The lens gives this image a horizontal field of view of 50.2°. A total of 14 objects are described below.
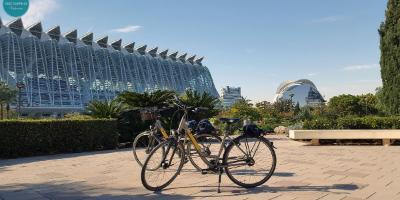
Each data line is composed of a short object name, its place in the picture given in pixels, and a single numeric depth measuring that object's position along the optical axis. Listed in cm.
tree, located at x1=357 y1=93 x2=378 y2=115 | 5078
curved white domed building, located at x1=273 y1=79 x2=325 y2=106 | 11894
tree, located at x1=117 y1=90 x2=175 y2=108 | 1666
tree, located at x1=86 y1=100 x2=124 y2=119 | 1596
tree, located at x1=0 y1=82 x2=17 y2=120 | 5106
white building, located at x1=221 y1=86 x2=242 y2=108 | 17775
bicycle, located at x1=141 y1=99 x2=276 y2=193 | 586
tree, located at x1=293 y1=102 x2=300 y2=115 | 4401
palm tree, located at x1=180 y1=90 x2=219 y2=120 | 1850
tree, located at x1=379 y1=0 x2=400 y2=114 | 1788
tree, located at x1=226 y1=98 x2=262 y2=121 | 2542
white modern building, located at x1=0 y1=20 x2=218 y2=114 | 7519
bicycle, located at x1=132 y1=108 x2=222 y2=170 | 645
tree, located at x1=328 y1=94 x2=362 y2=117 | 5877
